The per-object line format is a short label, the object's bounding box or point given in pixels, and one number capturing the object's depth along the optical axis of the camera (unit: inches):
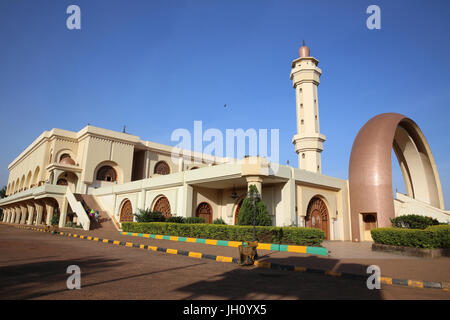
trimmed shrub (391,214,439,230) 639.1
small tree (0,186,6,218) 3036.4
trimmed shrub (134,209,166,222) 820.6
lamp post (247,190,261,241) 497.0
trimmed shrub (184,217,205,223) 744.3
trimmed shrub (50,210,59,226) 1108.8
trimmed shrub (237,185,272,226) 581.0
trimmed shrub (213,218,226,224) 744.8
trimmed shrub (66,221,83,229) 961.0
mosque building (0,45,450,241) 745.6
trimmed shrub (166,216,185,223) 748.6
